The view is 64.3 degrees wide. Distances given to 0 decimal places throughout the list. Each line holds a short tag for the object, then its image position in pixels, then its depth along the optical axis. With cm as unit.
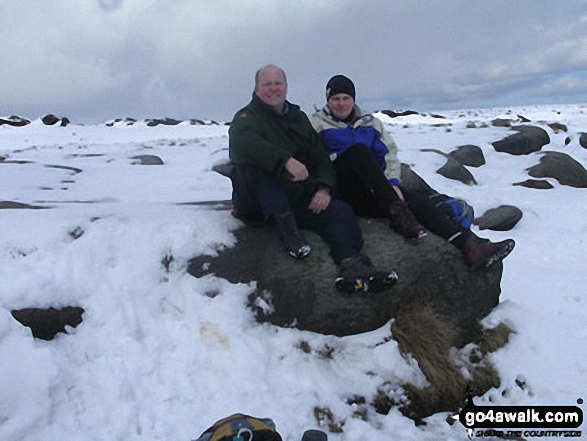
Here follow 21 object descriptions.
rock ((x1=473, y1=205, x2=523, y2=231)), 920
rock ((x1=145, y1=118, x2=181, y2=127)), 3850
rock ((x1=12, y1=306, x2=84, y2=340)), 361
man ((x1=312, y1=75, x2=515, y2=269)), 472
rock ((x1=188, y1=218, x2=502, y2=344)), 430
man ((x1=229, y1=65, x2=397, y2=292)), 423
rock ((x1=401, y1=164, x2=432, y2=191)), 1045
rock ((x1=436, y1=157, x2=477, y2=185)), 1283
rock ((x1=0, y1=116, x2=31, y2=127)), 3257
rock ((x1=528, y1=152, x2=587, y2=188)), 1248
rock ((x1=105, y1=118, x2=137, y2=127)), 4022
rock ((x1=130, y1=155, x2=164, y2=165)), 1345
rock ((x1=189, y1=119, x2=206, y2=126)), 4231
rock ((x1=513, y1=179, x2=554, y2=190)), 1215
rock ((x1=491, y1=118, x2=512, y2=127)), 2123
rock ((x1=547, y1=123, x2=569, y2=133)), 2025
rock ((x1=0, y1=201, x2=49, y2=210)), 527
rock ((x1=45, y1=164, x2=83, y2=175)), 1036
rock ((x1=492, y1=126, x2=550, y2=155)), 1584
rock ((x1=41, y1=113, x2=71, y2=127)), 3303
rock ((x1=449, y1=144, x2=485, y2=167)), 1476
